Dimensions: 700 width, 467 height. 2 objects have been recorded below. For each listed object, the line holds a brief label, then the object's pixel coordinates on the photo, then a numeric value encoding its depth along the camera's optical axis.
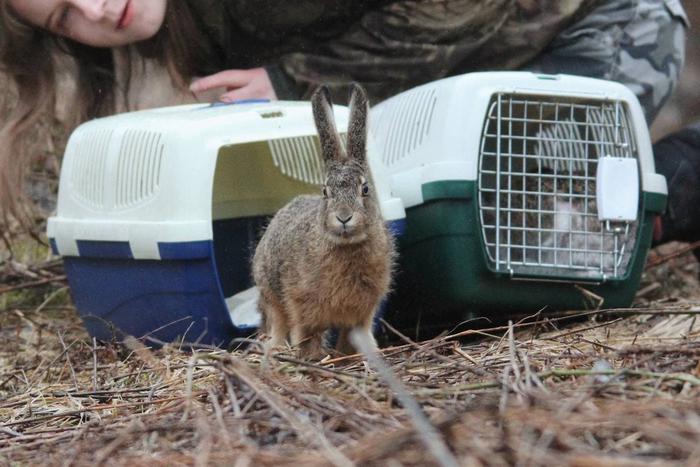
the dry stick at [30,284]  8.56
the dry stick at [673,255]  8.43
